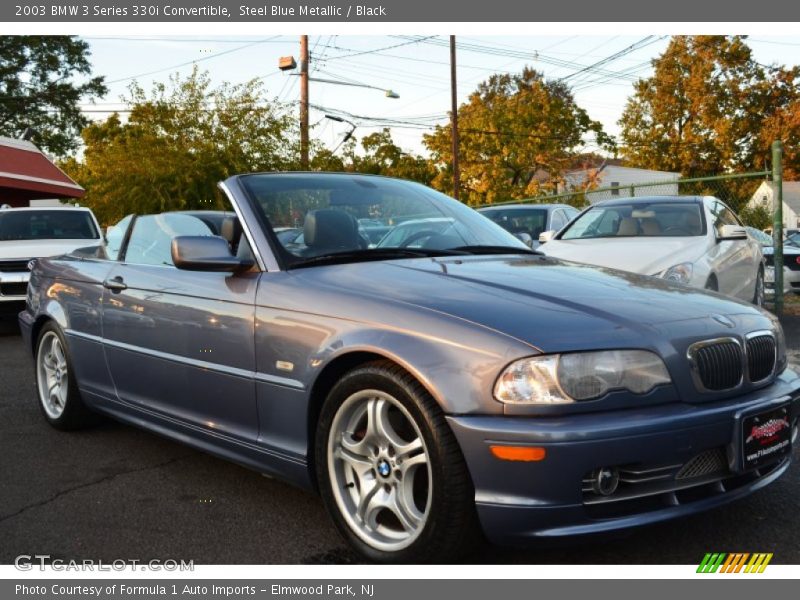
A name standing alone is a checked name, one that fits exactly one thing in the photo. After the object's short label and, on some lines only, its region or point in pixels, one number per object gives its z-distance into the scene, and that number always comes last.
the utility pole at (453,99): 26.75
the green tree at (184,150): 22.66
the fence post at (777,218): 10.29
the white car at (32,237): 11.16
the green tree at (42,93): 44.62
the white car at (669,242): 7.72
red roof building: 28.83
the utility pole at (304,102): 24.75
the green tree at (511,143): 48.38
